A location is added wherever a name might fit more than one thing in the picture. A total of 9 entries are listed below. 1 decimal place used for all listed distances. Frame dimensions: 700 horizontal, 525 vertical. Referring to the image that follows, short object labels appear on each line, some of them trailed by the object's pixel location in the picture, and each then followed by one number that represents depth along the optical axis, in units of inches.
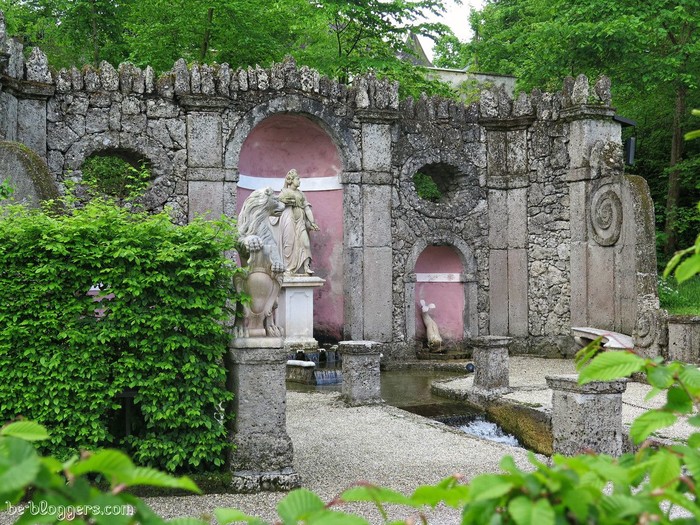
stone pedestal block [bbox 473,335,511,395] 399.9
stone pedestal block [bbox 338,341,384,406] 380.2
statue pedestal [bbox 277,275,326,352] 535.2
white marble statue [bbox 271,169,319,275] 553.3
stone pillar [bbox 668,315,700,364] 408.8
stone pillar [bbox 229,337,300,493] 235.0
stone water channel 362.9
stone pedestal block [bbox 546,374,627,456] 267.6
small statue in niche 585.0
